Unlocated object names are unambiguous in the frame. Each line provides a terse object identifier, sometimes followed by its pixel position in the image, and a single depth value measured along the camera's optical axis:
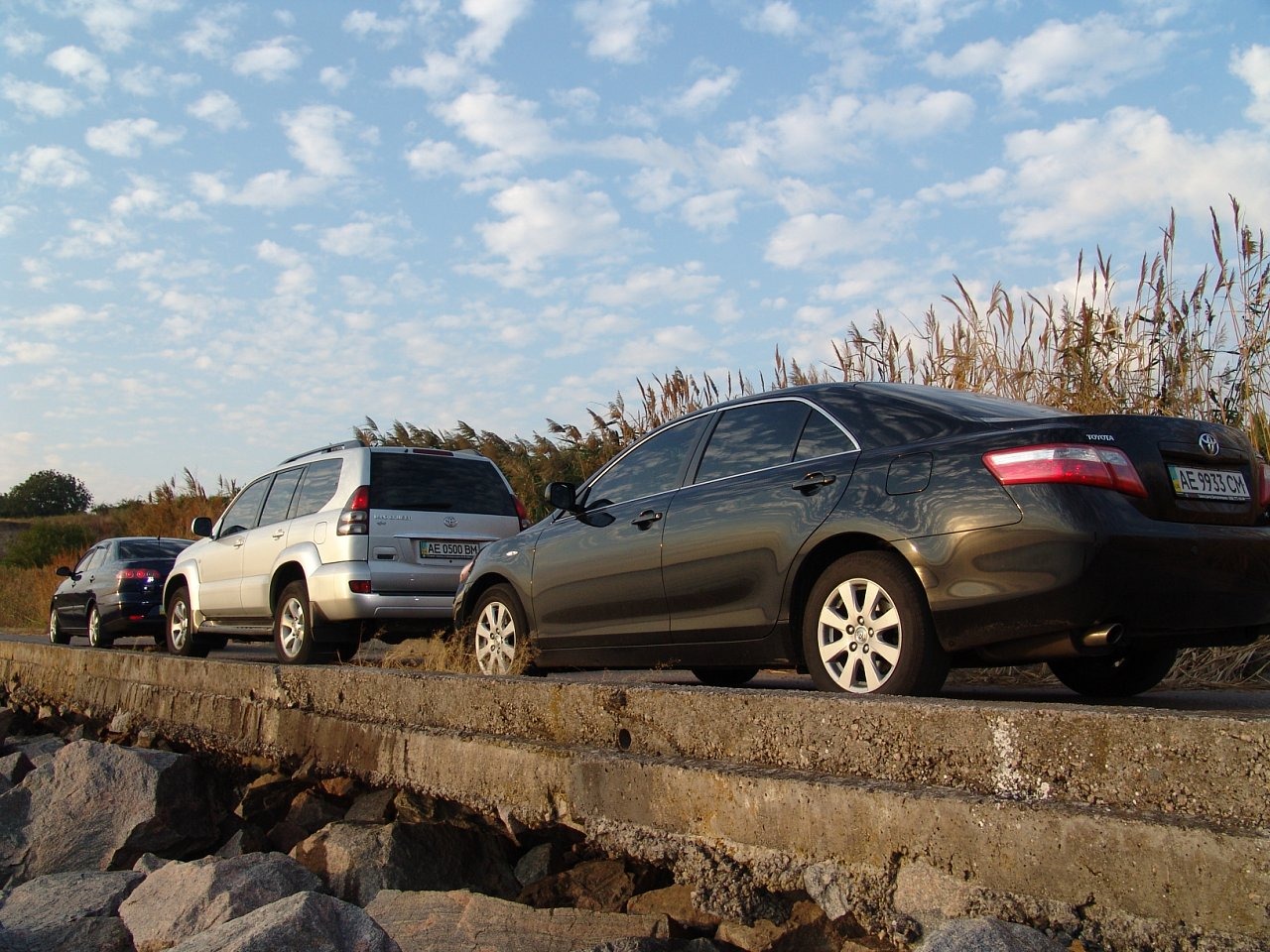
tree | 59.47
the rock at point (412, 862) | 4.78
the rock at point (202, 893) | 4.19
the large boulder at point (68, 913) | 4.35
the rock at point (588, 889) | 4.05
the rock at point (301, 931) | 3.38
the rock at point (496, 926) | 3.67
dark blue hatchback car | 13.43
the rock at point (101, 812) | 6.28
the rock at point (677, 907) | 3.64
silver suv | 8.48
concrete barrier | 2.75
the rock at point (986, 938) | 2.66
